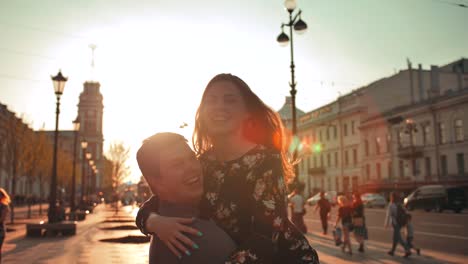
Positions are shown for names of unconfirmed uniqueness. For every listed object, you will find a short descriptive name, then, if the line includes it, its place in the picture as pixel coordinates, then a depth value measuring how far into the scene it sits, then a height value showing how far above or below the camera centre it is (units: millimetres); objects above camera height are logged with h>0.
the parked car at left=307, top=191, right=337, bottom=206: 48922 -1045
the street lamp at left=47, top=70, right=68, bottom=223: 19859 +4068
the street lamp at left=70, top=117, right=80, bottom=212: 31438 +4328
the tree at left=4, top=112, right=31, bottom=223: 30000 +3201
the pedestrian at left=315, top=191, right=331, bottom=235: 21344 -877
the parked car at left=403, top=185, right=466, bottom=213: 36188 -794
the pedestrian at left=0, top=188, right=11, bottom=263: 9508 -371
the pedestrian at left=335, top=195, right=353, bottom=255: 14882 -829
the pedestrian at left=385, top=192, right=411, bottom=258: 13677 -910
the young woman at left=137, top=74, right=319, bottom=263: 2275 +29
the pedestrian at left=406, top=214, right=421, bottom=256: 13672 -1329
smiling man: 2271 +54
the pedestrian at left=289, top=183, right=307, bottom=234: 19812 -804
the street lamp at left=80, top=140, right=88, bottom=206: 38328 +3683
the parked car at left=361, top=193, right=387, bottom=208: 48156 -1211
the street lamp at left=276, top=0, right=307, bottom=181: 17188 +5761
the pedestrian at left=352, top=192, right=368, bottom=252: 14625 -1035
